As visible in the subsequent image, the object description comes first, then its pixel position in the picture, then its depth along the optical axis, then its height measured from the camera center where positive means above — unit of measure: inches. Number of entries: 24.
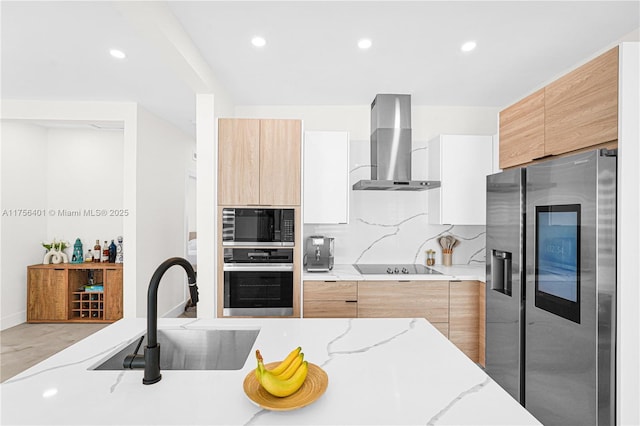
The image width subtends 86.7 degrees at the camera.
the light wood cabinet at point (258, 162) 115.4 +18.1
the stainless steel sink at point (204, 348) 61.8 -24.5
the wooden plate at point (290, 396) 35.6 -19.9
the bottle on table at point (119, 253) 169.3 -19.6
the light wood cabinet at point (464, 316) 118.2 -34.8
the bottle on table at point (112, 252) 170.7 -19.2
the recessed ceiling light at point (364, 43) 94.1 +48.7
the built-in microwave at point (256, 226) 115.7 -3.8
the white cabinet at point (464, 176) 128.5 +15.4
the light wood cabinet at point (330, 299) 116.8 -28.9
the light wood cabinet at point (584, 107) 58.9 +21.4
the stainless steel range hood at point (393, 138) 127.4 +29.4
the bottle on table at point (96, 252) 173.5 -19.7
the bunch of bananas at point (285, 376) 36.2 -18.1
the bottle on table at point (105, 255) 171.5 -21.0
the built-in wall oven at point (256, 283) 115.1 -23.2
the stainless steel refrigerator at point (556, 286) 57.8 -14.1
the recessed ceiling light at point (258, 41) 94.1 +48.8
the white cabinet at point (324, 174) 124.1 +15.2
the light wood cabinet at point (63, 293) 163.9 -38.8
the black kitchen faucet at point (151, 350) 41.0 -16.8
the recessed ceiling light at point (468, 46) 95.7 +49.0
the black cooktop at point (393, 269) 123.8 -20.5
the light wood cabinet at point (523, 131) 78.7 +21.5
